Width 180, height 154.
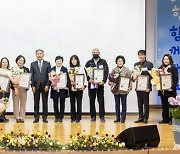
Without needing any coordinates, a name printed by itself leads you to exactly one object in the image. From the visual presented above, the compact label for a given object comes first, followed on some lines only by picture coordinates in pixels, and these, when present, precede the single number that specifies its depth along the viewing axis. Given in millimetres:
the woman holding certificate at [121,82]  8180
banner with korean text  10797
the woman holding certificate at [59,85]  8219
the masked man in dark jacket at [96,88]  8383
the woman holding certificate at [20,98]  8273
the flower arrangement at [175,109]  4886
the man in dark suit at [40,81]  8211
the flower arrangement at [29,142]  4039
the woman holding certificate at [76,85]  8297
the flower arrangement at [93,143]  4082
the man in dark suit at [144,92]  8172
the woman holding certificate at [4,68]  8172
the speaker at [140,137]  4195
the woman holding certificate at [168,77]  7957
